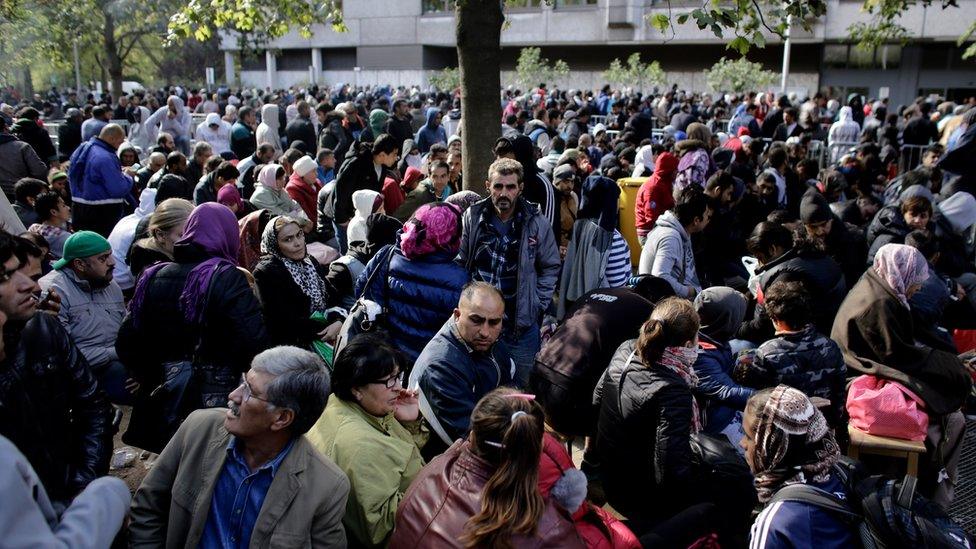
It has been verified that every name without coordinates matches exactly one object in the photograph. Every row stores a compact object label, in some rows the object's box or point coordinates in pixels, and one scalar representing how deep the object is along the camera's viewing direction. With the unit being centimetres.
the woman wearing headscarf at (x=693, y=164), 858
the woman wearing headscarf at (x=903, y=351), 427
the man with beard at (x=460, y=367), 356
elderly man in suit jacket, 254
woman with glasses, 280
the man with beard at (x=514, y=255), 510
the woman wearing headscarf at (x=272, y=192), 712
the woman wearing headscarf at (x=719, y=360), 405
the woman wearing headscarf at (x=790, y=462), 250
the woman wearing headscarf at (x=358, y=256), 526
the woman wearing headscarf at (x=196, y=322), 359
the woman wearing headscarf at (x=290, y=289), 427
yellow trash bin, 830
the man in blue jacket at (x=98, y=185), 779
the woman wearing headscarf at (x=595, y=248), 633
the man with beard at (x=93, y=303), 433
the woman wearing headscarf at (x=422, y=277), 436
